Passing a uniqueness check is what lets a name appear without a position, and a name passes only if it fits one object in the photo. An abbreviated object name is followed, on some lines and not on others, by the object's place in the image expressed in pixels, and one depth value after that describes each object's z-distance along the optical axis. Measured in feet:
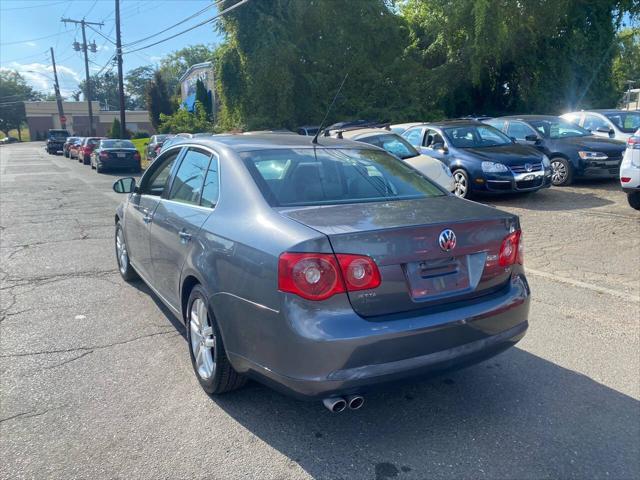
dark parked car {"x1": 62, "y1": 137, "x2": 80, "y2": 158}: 123.00
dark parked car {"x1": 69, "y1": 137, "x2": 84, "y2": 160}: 108.42
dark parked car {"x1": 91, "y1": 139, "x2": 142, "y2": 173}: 73.82
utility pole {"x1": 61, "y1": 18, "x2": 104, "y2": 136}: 152.56
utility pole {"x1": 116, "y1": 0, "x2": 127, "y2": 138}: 98.37
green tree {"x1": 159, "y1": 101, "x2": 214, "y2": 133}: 102.11
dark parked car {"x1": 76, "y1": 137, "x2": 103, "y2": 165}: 94.68
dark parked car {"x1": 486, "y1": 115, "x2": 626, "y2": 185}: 37.88
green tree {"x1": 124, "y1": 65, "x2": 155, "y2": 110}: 363.15
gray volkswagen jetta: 8.83
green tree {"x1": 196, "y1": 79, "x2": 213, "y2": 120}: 119.72
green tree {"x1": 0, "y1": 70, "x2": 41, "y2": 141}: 302.04
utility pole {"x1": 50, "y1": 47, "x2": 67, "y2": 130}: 207.00
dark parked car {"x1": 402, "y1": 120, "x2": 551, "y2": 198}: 33.27
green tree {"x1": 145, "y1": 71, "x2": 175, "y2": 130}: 162.08
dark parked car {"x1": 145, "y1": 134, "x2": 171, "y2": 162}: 75.59
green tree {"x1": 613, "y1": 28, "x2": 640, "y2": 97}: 75.33
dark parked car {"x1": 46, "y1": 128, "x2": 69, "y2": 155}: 144.93
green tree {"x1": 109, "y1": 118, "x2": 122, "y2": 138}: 167.83
